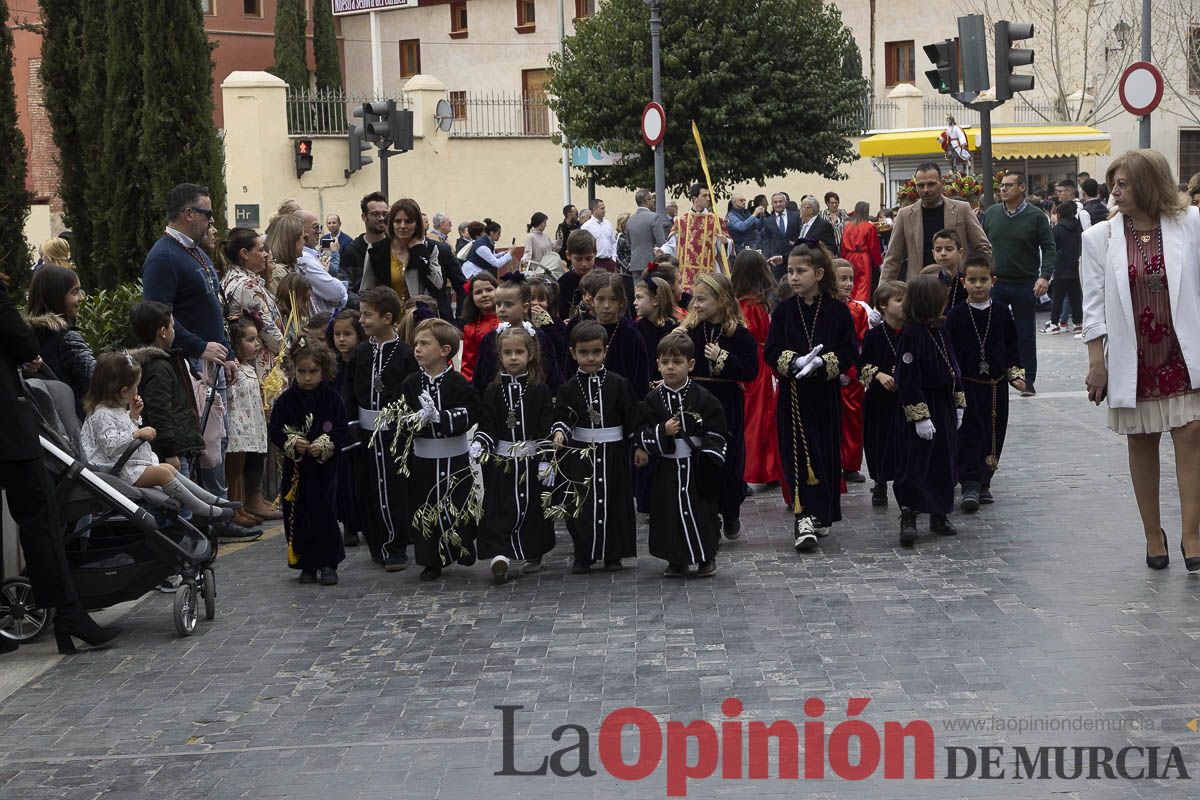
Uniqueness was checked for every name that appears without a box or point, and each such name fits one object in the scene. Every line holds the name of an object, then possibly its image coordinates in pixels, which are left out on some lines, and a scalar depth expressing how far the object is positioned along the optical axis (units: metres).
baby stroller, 7.79
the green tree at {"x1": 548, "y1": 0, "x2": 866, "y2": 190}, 30.78
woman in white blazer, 8.13
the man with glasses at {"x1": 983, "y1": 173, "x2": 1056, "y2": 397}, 15.15
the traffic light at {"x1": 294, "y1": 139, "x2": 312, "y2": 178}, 31.97
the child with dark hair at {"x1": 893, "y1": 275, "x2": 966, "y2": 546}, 9.48
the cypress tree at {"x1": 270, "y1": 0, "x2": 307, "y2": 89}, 48.94
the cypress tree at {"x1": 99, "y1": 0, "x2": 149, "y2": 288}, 13.44
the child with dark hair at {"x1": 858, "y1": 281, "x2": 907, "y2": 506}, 10.12
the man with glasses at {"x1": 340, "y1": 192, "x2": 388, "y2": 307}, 12.55
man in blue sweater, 9.91
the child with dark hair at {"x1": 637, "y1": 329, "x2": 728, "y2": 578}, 8.77
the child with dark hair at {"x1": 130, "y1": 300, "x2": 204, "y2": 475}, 9.04
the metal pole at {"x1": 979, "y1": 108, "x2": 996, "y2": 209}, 17.72
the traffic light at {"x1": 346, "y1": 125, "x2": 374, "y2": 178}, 20.91
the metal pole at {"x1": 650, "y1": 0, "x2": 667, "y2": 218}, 23.61
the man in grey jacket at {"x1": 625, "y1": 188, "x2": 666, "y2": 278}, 21.98
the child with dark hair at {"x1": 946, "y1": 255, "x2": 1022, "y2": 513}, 10.52
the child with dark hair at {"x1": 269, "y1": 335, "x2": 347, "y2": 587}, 9.03
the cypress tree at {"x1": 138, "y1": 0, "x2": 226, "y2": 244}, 13.42
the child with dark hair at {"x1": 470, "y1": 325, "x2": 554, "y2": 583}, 9.00
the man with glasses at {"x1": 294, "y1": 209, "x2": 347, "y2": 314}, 11.88
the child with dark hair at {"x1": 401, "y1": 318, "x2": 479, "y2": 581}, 9.01
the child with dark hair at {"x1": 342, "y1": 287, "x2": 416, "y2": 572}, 9.38
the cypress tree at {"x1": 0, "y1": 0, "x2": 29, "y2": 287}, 11.42
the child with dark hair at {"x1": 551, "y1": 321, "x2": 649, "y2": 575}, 8.98
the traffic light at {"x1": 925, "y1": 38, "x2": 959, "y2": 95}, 17.91
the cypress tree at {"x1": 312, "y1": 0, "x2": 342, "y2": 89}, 49.88
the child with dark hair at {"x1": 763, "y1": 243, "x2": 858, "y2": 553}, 9.59
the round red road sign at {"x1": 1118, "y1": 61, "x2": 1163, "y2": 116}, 16.80
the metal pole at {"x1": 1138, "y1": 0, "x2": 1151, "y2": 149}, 22.27
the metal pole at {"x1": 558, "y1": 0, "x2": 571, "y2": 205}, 36.00
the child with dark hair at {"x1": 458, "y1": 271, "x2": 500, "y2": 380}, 10.52
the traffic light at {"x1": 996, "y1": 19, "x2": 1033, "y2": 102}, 16.17
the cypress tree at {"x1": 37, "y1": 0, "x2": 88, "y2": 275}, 13.71
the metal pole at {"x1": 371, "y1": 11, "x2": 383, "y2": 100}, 35.86
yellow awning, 32.16
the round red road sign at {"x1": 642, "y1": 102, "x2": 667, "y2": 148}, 22.78
